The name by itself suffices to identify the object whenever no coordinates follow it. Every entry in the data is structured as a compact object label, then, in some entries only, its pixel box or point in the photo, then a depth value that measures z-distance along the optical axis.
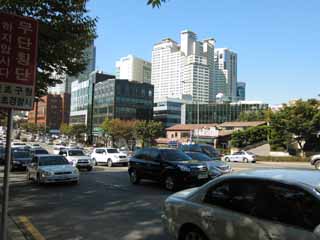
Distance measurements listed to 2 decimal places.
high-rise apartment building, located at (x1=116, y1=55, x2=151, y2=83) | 167.00
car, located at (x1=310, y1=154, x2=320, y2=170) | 25.97
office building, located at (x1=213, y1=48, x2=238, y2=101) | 151.00
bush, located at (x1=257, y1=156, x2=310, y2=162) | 46.66
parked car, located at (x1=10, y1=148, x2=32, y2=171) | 27.70
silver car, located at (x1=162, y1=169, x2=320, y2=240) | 4.09
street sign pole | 4.76
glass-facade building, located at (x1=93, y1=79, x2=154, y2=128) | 115.00
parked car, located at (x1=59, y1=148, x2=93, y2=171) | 26.70
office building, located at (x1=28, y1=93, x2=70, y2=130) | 169.62
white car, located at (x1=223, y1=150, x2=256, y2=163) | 46.12
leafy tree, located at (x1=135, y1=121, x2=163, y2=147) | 82.69
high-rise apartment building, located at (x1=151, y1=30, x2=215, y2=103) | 132.12
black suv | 14.70
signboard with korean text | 4.67
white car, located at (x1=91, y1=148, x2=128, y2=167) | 32.06
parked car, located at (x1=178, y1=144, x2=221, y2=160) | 27.84
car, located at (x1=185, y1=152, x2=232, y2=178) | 16.77
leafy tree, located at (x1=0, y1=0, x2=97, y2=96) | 10.44
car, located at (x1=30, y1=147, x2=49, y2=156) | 32.29
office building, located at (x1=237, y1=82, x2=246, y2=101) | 180.82
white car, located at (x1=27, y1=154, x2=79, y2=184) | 16.89
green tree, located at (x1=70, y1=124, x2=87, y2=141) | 114.69
